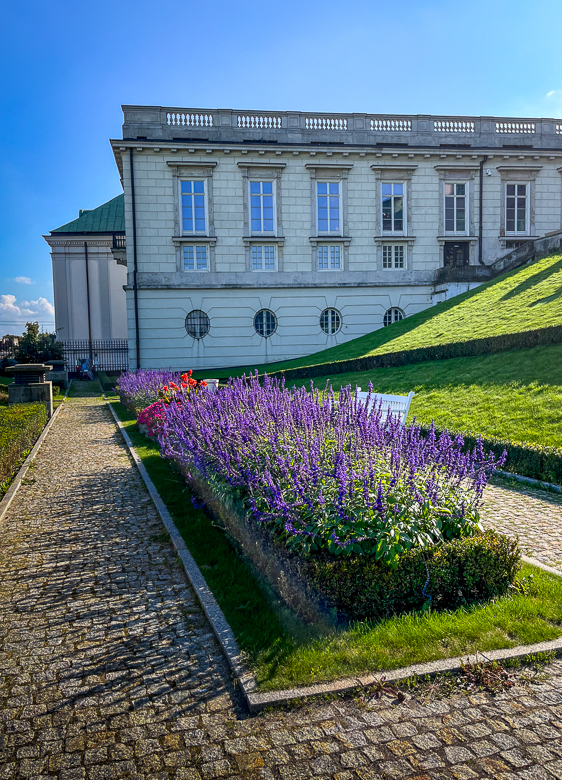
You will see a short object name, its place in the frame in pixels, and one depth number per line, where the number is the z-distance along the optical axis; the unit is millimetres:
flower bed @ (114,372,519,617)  4102
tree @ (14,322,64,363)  28500
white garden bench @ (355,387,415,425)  7673
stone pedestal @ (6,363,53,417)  15648
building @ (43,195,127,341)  41312
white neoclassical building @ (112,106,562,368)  27297
